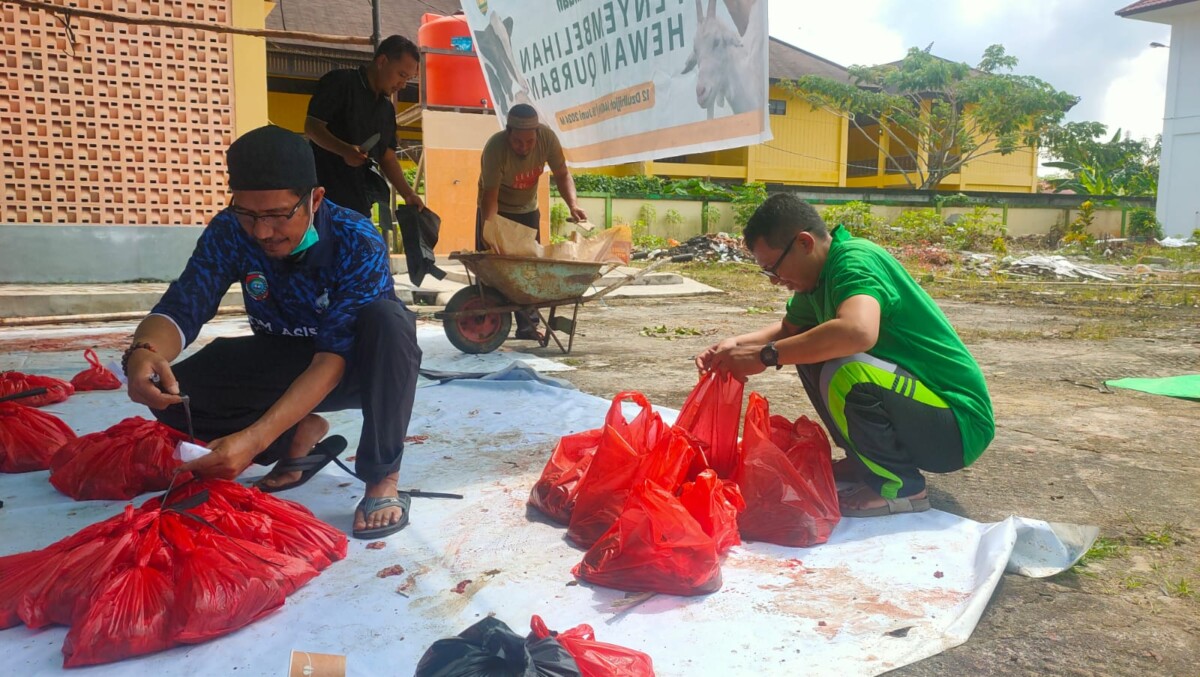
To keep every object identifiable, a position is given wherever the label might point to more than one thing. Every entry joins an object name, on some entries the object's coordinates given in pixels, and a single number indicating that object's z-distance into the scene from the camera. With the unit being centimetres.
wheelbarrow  501
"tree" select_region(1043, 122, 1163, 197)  2531
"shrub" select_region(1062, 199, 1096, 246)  1945
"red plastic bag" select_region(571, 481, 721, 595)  194
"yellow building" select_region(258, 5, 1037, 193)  1454
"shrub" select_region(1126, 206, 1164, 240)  2142
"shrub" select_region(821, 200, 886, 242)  1742
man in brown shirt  514
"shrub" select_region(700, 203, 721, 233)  1769
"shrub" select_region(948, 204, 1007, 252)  1734
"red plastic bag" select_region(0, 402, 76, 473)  277
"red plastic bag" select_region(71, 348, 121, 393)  392
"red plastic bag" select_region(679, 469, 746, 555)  213
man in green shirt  240
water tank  924
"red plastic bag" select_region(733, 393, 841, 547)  229
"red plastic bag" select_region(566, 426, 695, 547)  221
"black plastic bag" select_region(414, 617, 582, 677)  137
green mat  441
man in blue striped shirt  206
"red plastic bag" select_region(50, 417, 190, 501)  251
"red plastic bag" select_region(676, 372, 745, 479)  254
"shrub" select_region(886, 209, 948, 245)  1717
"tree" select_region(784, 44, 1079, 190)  2172
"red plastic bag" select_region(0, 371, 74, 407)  311
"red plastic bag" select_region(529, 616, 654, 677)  151
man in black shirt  437
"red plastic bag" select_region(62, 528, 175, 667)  160
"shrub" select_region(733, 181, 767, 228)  1727
